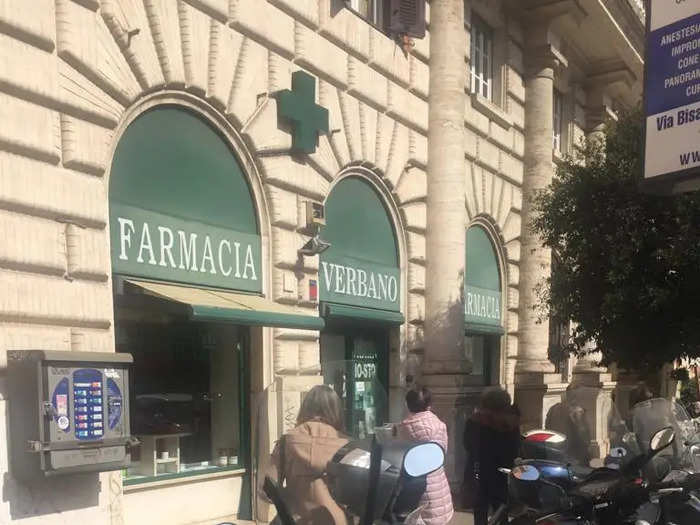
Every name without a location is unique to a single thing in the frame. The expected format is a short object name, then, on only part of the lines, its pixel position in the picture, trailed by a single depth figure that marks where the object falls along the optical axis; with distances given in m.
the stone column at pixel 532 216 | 14.67
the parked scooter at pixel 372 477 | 2.29
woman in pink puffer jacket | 4.55
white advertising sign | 5.76
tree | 9.63
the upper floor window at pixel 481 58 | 13.51
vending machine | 5.46
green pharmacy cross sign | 8.39
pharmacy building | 5.57
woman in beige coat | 2.30
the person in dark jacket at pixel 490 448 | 6.84
